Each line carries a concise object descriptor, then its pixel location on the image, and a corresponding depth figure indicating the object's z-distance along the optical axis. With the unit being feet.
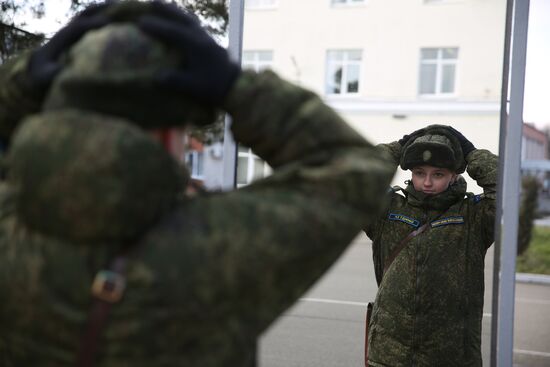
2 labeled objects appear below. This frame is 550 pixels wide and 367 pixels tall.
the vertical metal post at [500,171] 7.75
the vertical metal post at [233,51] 8.29
